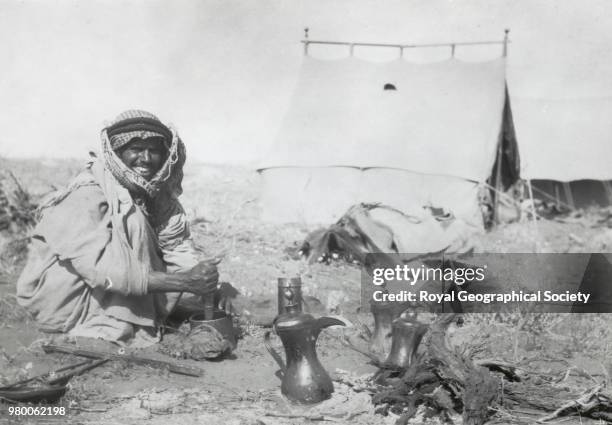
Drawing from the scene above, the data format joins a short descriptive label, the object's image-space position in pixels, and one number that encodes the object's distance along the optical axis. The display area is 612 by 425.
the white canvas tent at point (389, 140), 8.84
